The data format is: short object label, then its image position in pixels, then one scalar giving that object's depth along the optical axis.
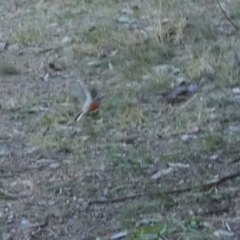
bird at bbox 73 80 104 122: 10.27
